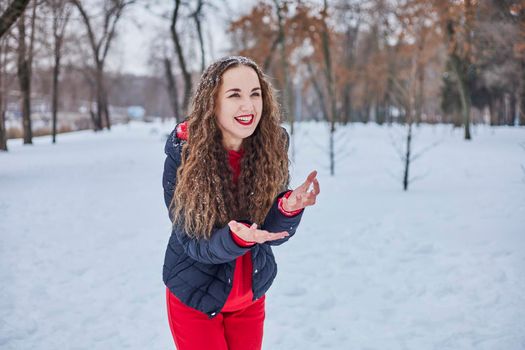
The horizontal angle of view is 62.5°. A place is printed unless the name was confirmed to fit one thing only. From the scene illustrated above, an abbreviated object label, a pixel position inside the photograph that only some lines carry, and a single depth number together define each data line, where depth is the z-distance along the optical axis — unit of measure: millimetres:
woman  1679
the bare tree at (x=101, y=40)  24141
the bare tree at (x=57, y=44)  19286
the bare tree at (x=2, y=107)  16812
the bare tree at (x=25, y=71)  15414
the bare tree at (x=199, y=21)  18156
